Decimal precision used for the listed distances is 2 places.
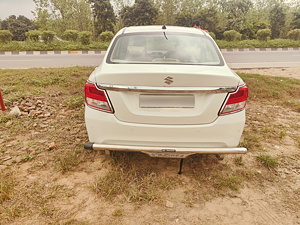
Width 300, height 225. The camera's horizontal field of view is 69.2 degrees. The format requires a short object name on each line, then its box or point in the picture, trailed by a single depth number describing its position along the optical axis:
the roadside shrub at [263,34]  18.98
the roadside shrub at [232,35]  19.04
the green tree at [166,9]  23.98
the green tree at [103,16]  20.80
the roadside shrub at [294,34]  20.20
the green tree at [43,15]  21.52
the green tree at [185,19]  21.66
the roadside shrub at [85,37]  15.95
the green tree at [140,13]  20.56
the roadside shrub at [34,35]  15.45
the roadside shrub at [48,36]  15.15
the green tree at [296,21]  24.75
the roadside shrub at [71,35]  16.55
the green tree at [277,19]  24.97
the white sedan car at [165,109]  1.88
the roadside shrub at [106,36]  17.22
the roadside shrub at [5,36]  14.73
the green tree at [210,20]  21.62
